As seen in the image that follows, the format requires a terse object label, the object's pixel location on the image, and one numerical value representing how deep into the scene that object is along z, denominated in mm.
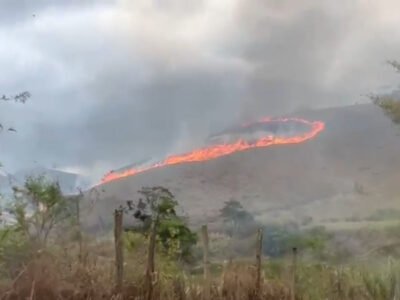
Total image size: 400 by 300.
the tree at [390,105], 30203
